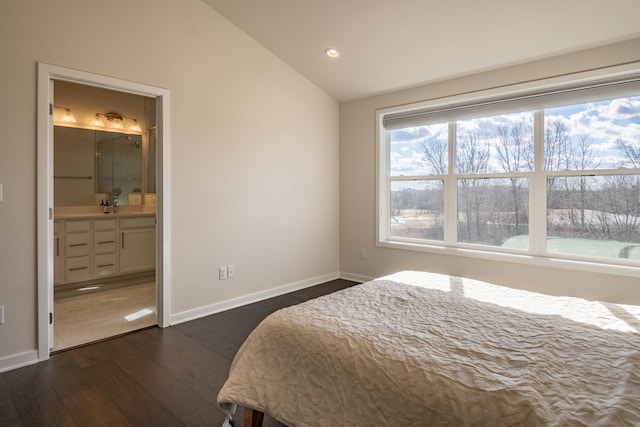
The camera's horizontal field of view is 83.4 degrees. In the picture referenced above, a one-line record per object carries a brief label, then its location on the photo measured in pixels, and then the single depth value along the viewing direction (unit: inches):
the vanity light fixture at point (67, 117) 176.7
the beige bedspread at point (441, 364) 42.4
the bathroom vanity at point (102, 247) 158.7
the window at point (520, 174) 118.5
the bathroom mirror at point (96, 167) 178.4
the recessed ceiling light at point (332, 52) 141.9
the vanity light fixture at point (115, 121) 188.2
